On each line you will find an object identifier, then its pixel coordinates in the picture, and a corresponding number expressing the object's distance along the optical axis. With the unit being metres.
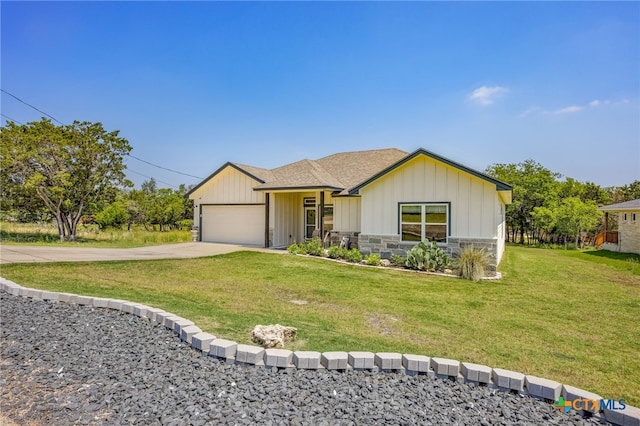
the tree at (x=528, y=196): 26.42
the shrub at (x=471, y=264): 10.23
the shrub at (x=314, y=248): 14.34
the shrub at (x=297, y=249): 14.50
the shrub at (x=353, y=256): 13.05
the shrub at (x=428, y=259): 11.50
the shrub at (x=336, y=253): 13.67
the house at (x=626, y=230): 19.66
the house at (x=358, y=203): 11.73
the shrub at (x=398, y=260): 12.22
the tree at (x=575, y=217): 22.22
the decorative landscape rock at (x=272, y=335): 4.24
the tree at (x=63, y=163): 17.52
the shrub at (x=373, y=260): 12.30
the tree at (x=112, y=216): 26.28
